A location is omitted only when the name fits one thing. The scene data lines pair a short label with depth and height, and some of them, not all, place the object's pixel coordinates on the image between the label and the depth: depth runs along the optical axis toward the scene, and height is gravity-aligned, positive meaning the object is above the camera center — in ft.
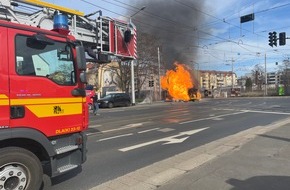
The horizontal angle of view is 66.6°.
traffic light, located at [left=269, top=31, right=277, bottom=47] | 62.31 +14.08
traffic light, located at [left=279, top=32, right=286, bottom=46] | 61.33 +13.76
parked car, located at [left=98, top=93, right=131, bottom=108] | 72.62 -3.22
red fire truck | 9.37 -0.45
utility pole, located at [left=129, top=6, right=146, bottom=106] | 78.54 +1.59
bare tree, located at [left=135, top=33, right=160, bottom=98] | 88.97 +13.86
